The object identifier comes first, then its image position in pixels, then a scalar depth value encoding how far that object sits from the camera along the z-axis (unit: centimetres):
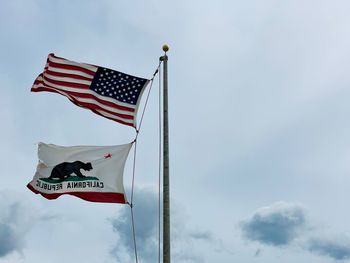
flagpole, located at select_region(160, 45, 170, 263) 1627
